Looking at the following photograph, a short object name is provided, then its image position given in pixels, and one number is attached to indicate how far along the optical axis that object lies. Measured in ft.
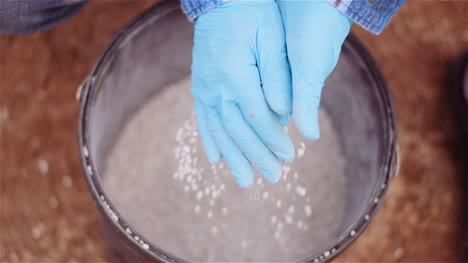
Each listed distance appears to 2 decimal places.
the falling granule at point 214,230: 3.20
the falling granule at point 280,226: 3.20
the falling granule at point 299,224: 3.26
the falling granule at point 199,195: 3.19
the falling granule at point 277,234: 3.20
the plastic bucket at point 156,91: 2.73
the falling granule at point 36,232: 4.15
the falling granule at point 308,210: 3.27
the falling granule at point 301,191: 3.21
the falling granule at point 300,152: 3.18
